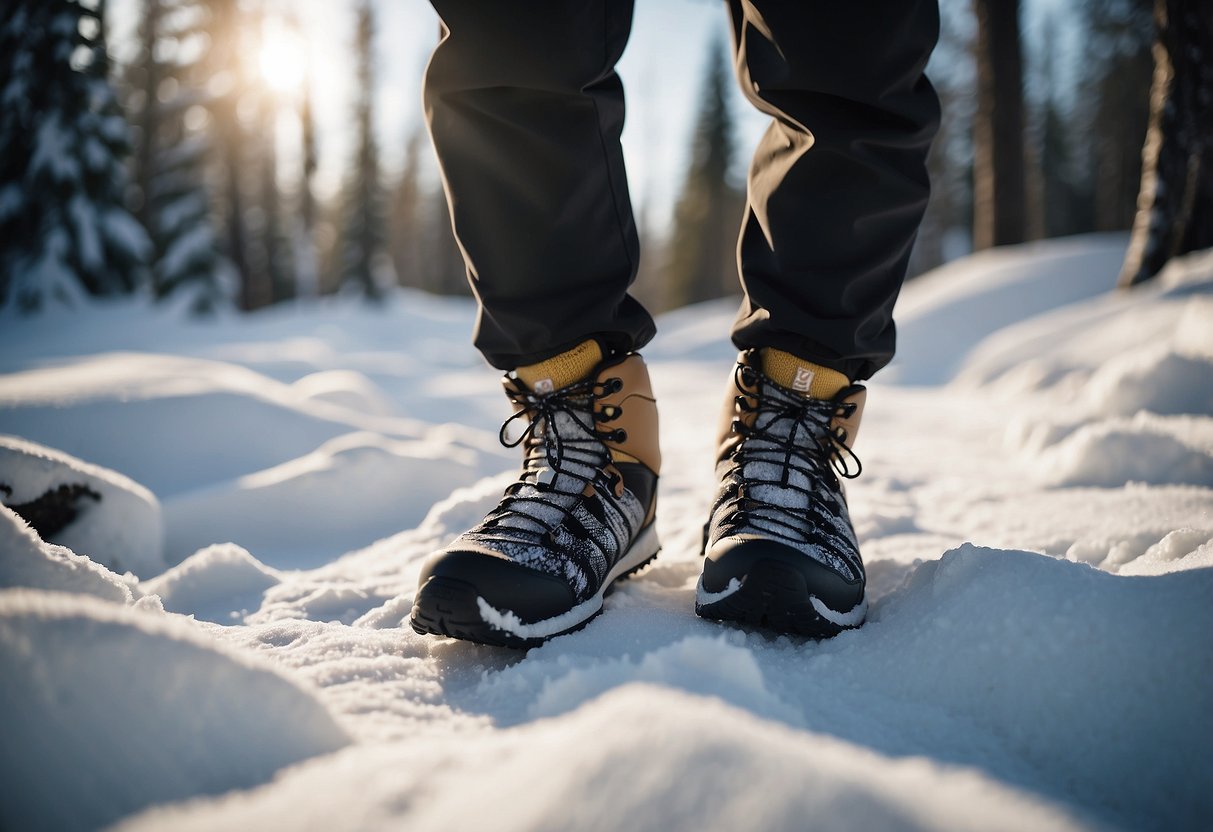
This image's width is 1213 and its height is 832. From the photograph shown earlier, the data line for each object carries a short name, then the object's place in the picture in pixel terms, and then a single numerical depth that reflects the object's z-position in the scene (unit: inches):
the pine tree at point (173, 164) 443.8
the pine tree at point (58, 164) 273.3
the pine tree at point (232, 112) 460.8
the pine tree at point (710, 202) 684.7
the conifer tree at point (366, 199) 633.0
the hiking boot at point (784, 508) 29.7
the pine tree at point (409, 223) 951.6
